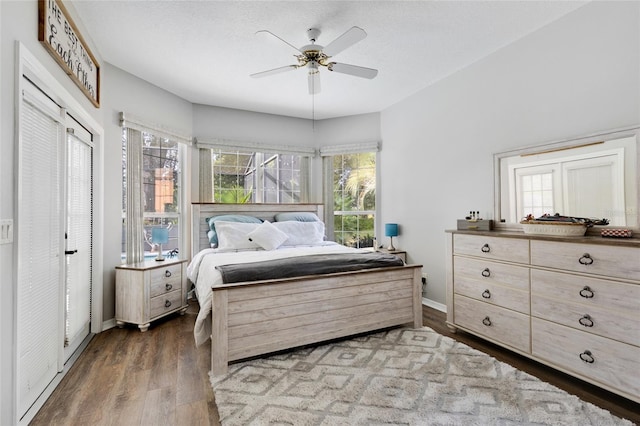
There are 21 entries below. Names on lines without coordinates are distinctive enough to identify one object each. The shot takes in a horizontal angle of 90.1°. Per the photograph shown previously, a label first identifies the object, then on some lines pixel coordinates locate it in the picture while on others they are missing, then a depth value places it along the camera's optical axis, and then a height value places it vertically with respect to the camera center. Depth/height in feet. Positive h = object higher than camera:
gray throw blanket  8.06 -1.40
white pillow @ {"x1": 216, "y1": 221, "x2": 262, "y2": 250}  12.15 -0.80
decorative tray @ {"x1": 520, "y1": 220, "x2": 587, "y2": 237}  7.36 -0.36
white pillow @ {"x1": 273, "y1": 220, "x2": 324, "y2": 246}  13.26 -0.74
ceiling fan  7.77 +4.15
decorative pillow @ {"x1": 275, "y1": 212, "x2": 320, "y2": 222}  14.74 -0.08
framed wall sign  5.99 +3.82
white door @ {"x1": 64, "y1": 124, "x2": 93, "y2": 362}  8.08 -0.59
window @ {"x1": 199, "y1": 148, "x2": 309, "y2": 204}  14.64 +1.94
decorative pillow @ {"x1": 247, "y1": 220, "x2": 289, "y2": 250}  12.21 -0.83
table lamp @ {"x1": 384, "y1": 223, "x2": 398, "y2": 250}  14.14 -0.69
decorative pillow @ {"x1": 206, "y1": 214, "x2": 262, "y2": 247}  12.97 -0.18
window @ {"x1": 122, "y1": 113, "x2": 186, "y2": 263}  11.44 +1.03
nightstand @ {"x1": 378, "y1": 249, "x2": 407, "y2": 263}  14.07 -1.71
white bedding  7.81 -1.46
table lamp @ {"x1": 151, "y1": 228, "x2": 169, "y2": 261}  11.14 -0.69
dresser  6.05 -1.99
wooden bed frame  7.55 -2.53
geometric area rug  5.72 -3.63
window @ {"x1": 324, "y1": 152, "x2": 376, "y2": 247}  16.06 +0.98
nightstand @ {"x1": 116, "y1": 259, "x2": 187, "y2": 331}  10.09 -2.47
